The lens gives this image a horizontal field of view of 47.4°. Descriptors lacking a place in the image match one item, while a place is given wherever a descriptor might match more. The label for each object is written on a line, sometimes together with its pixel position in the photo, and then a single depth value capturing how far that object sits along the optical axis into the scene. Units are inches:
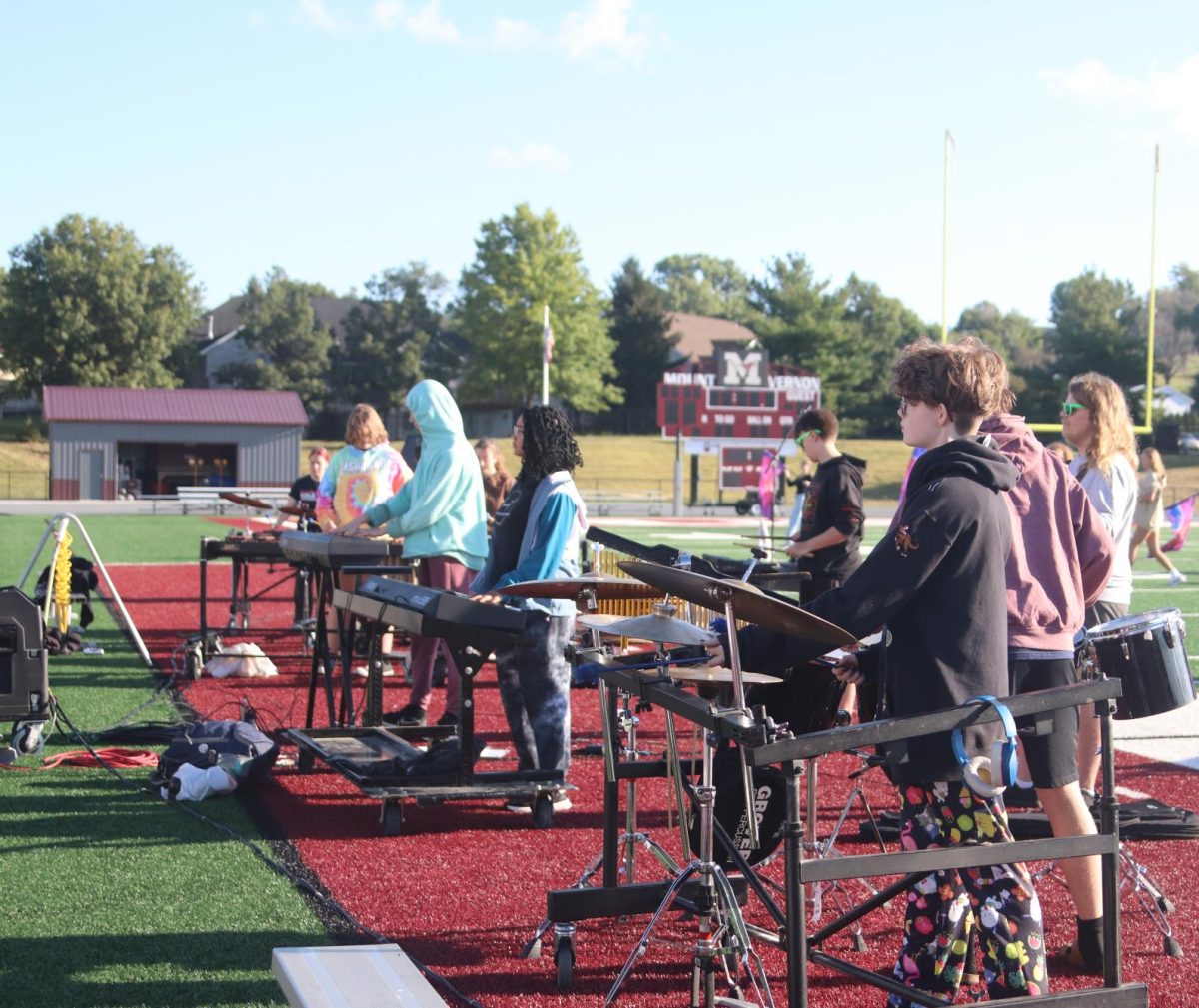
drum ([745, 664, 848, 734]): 174.6
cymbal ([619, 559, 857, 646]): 128.7
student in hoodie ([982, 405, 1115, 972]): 162.7
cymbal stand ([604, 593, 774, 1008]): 148.5
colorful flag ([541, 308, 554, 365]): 1642.6
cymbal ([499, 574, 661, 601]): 184.4
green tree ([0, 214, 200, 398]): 2947.8
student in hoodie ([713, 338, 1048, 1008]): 135.2
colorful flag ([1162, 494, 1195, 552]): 898.1
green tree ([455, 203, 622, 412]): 3075.8
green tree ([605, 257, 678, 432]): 3388.3
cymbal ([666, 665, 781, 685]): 141.1
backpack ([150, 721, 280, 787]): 274.1
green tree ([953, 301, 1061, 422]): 2655.0
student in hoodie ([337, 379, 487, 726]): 311.4
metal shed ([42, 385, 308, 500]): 2208.4
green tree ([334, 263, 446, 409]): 3235.7
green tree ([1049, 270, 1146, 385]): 2684.5
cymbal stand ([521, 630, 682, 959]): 179.0
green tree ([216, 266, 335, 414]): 3122.5
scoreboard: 1733.5
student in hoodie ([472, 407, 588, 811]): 250.1
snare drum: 184.9
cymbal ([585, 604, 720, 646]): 143.5
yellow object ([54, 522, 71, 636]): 406.3
